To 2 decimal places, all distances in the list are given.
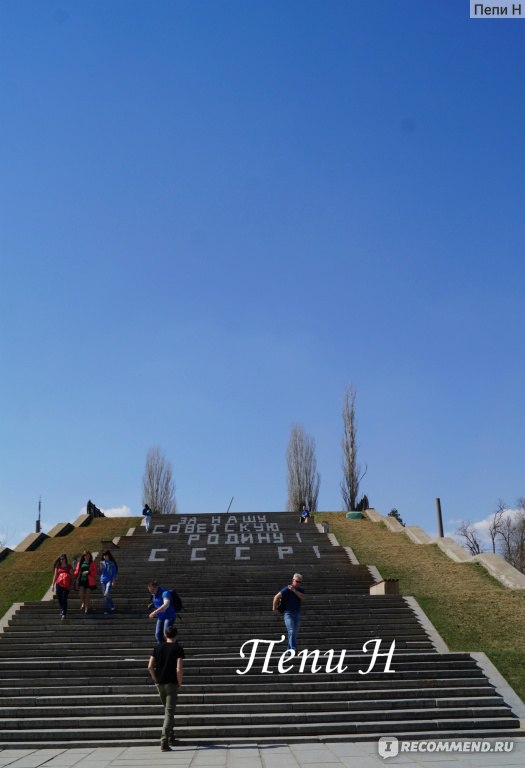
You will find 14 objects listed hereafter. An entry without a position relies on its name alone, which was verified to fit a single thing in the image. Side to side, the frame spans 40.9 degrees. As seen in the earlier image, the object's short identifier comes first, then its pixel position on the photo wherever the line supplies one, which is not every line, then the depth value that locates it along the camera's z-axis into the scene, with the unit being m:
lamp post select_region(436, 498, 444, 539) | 39.16
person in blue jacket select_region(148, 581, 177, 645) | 12.44
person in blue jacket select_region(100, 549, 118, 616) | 16.92
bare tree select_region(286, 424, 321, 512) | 54.22
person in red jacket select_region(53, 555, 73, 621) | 16.42
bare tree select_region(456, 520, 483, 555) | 68.61
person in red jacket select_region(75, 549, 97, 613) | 16.91
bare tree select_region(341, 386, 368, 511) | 47.53
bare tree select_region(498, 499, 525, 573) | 65.81
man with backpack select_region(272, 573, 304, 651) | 12.56
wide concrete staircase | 10.59
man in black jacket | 9.23
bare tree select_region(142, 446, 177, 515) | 57.81
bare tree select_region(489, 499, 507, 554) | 68.62
